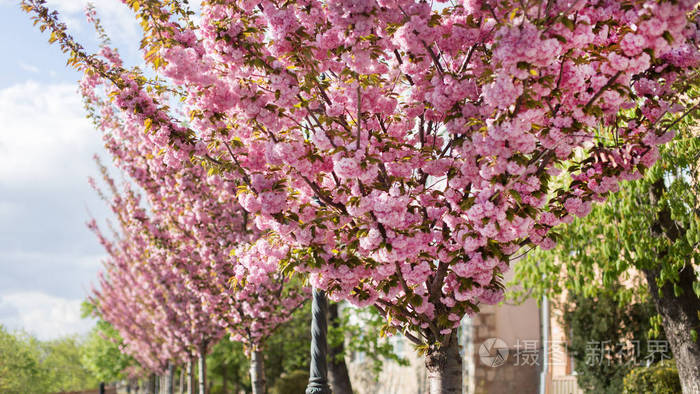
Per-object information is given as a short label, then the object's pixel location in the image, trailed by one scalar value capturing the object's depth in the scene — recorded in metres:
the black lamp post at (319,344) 5.05
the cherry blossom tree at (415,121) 3.39
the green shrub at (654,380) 10.33
